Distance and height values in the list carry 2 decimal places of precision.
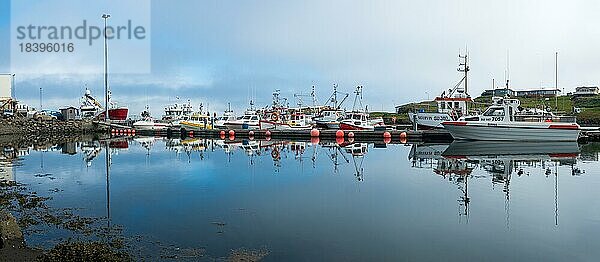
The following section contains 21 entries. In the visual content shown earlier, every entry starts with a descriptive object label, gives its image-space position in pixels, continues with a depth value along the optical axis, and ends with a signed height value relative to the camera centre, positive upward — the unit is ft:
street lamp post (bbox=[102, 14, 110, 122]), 174.03 +22.08
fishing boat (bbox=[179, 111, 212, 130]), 192.03 +0.43
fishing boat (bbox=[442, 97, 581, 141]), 132.26 -1.08
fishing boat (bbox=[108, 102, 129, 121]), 242.58 +5.04
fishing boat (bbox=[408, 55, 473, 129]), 156.04 +4.81
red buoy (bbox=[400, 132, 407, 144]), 149.61 -4.20
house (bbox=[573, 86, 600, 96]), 348.34 +23.06
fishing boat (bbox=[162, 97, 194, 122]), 253.12 +6.30
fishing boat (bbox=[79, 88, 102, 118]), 255.70 +9.35
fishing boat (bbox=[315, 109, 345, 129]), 191.93 +2.22
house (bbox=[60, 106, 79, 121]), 244.16 +5.70
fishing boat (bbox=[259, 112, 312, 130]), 184.24 +0.64
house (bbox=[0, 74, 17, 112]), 222.48 +14.86
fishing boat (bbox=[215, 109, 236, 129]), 198.59 +2.21
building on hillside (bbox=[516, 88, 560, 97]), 343.32 +22.55
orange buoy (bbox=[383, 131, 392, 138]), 154.52 -3.50
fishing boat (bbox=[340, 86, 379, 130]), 173.99 +0.50
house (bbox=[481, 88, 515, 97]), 372.87 +23.21
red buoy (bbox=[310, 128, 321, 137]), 161.48 -3.07
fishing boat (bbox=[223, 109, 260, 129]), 195.18 +0.70
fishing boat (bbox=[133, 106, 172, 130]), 199.31 -0.33
